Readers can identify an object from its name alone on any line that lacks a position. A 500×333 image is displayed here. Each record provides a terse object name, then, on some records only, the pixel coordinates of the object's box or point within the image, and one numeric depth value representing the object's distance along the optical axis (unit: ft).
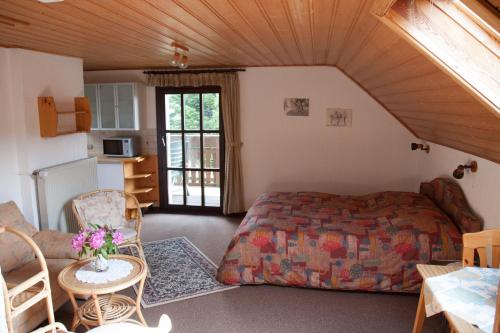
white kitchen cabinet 18.70
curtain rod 18.12
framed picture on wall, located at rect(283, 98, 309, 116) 18.03
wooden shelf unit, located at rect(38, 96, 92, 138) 12.82
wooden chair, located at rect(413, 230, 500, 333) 7.60
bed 11.01
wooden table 7.82
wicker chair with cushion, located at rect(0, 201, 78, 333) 8.88
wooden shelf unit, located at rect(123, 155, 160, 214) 19.56
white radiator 12.84
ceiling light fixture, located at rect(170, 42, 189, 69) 11.45
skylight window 5.02
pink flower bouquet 8.91
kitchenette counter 18.60
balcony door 19.10
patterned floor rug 11.46
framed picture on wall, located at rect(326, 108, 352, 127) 17.70
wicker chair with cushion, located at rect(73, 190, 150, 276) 12.69
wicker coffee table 8.50
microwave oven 18.99
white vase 9.21
